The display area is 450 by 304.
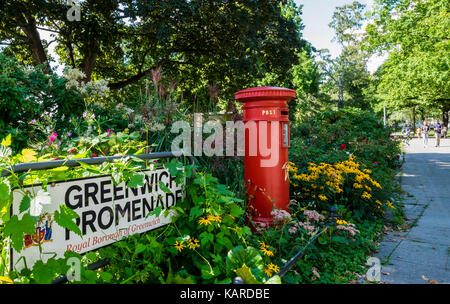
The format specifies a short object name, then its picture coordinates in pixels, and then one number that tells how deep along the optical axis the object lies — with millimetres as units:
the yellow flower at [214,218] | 2128
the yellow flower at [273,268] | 2418
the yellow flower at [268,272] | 2357
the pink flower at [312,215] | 3449
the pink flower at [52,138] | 2930
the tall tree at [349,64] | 33531
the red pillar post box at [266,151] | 3383
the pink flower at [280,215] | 3123
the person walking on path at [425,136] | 18609
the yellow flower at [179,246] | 2023
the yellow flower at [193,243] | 2056
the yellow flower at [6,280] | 1240
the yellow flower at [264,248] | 2617
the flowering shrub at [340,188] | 4238
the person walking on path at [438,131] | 17502
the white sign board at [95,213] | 1394
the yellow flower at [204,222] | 2122
